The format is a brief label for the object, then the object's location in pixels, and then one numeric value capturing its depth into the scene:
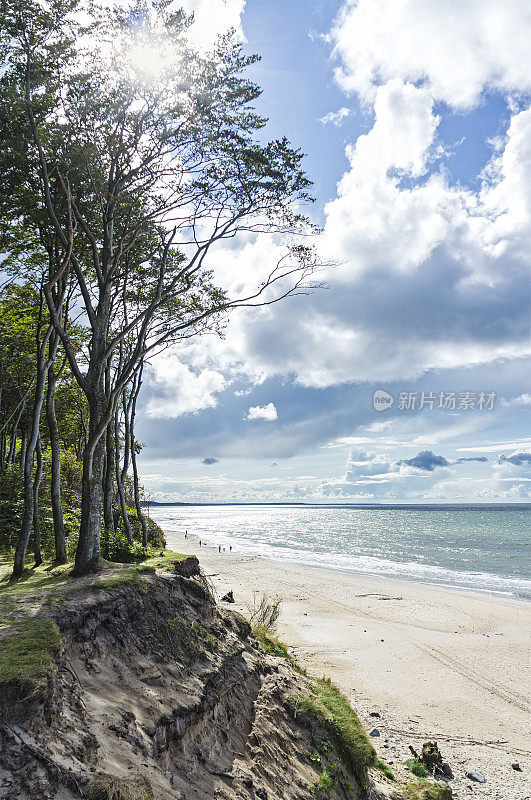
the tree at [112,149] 10.57
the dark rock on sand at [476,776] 9.61
